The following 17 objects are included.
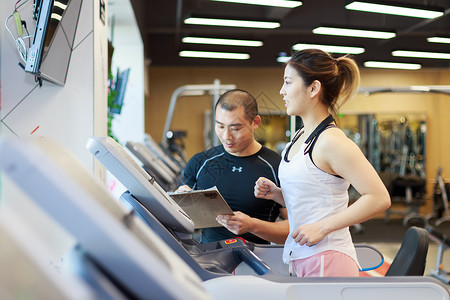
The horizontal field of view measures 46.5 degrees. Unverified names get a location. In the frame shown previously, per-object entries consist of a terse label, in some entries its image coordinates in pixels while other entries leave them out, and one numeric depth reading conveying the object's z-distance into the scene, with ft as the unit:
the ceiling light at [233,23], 21.79
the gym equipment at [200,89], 20.53
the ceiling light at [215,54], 29.59
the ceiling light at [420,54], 27.55
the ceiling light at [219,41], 25.88
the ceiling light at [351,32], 23.11
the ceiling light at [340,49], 27.07
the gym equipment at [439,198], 29.89
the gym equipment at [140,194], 4.37
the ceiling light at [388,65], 29.81
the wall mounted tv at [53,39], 6.39
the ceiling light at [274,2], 19.60
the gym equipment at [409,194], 32.45
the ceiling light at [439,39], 24.89
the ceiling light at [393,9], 19.84
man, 7.14
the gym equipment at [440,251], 16.07
